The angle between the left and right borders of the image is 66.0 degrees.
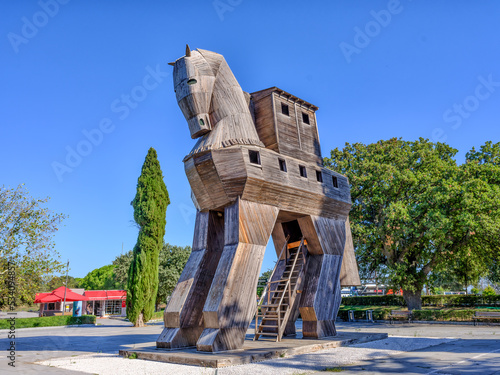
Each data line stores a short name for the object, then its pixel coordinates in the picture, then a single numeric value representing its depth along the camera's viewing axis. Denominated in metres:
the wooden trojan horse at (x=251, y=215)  11.20
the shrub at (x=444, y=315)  23.16
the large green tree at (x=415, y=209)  22.36
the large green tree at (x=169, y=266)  39.69
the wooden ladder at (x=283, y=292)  13.11
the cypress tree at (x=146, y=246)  27.91
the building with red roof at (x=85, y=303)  37.97
